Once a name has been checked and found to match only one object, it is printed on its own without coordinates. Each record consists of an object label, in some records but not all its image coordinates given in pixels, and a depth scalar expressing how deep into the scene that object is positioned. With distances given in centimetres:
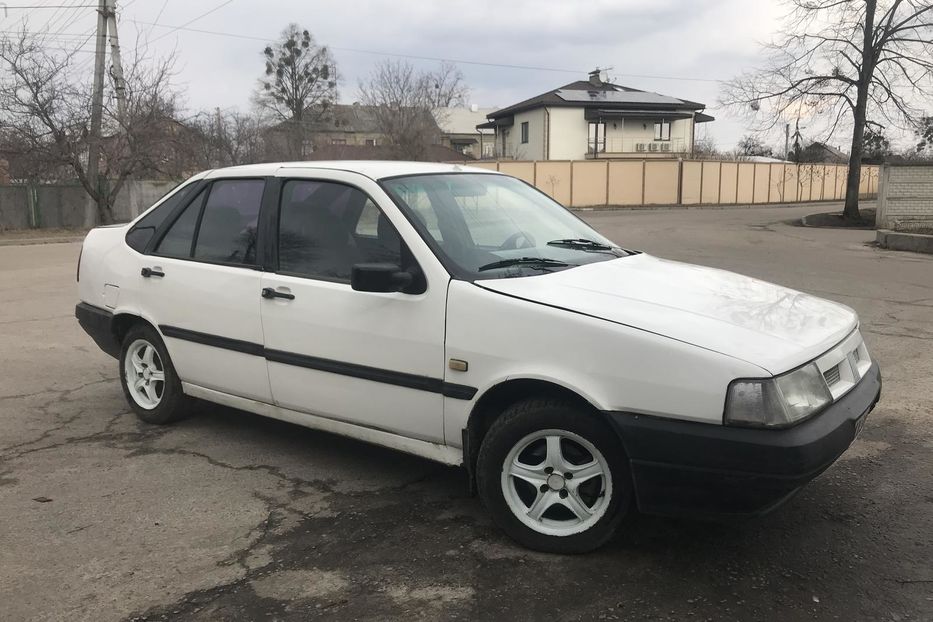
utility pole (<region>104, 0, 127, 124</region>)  2439
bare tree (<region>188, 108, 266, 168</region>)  3784
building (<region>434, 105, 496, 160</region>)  7194
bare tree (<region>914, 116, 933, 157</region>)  2536
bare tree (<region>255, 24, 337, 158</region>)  6078
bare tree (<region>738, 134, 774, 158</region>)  6581
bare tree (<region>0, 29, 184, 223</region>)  2409
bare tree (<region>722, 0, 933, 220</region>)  2430
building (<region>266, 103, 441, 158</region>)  5631
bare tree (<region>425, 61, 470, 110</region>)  5766
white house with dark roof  5097
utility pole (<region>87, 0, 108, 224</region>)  2447
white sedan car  281
